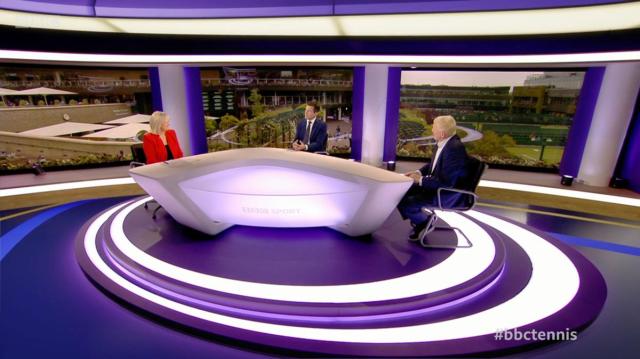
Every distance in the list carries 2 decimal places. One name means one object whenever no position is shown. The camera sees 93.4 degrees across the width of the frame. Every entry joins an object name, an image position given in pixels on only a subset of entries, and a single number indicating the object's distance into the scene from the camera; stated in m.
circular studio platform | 2.04
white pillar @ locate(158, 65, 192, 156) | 6.40
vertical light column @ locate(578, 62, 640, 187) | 5.29
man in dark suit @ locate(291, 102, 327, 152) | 5.15
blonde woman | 3.76
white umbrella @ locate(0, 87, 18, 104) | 5.90
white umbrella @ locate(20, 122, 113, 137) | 6.34
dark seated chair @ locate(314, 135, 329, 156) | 5.11
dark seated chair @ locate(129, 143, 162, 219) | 4.17
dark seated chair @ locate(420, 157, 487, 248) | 2.82
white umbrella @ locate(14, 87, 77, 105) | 6.13
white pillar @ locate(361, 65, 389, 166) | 6.62
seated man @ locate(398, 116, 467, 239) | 2.80
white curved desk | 2.76
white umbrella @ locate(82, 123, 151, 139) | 6.79
